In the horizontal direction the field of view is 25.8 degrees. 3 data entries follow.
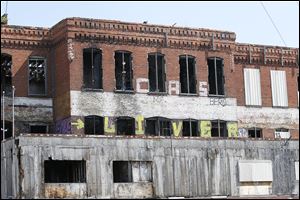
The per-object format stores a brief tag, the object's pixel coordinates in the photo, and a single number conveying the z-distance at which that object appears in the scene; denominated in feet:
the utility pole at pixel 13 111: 127.16
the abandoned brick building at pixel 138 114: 111.45
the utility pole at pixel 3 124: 121.35
